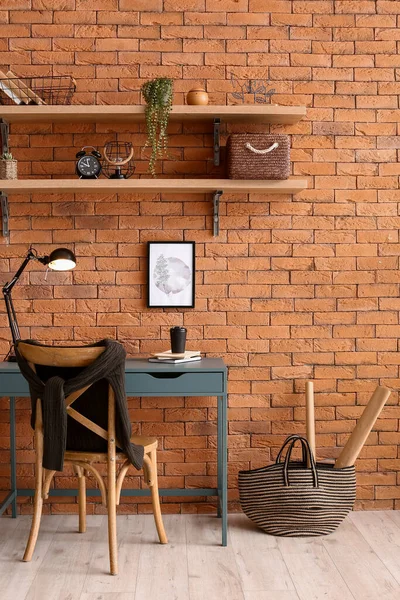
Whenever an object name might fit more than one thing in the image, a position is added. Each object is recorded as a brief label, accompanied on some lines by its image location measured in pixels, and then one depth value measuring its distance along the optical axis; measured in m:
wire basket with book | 3.80
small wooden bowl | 3.65
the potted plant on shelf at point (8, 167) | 3.66
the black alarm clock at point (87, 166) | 3.68
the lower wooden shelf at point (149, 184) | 3.59
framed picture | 3.86
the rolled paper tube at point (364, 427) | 3.58
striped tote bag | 3.42
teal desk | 3.34
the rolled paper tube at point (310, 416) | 3.70
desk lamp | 3.57
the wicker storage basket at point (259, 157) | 3.58
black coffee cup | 3.60
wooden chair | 2.98
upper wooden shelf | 3.60
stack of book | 3.52
